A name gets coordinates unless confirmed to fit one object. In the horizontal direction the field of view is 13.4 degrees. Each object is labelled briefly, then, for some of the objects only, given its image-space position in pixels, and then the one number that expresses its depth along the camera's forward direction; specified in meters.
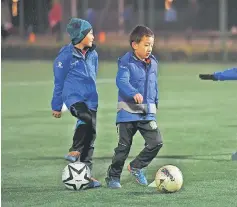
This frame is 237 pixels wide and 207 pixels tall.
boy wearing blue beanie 9.36
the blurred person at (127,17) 35.22
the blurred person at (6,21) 37.19
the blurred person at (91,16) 36.06
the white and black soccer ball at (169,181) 8.73
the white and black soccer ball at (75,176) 8.98
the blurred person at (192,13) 34.34
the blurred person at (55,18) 35.81
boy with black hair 9.04
